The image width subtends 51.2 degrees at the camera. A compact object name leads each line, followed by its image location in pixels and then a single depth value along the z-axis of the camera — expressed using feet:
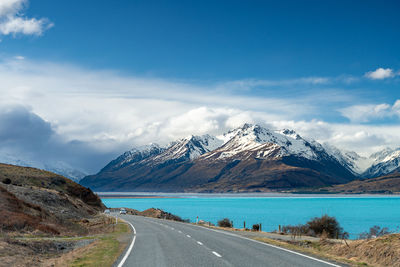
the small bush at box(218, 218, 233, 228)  226.79
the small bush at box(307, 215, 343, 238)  168.20
